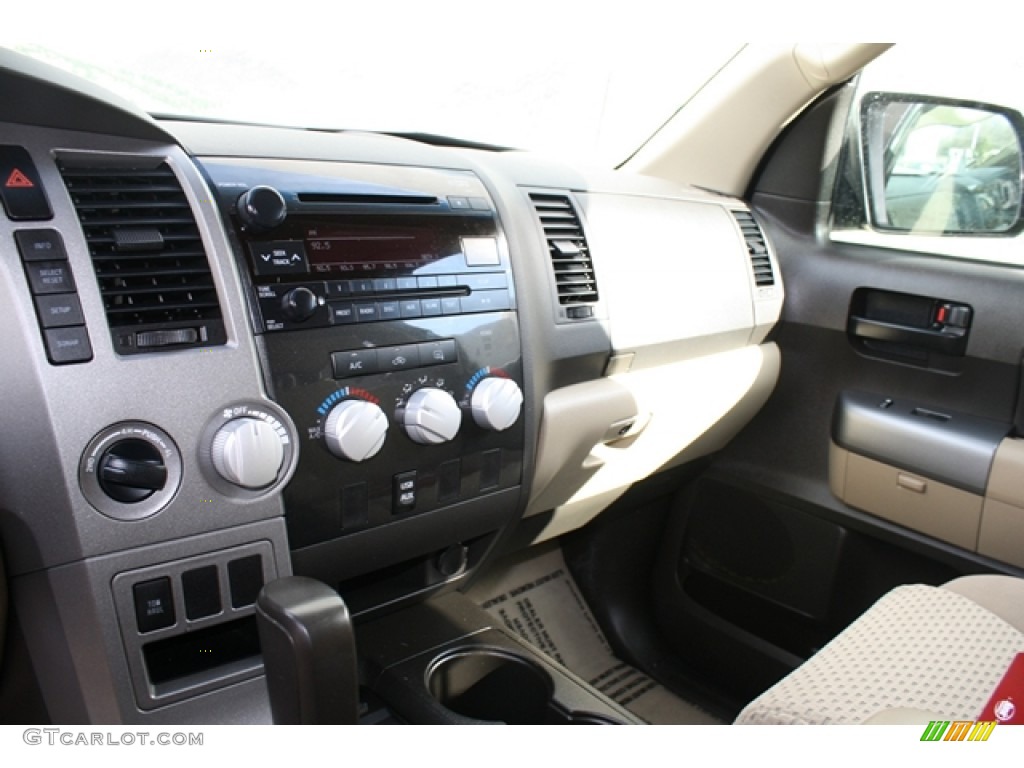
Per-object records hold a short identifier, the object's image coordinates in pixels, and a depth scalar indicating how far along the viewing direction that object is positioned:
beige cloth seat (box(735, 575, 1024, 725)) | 0.87
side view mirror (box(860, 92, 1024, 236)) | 1.77
